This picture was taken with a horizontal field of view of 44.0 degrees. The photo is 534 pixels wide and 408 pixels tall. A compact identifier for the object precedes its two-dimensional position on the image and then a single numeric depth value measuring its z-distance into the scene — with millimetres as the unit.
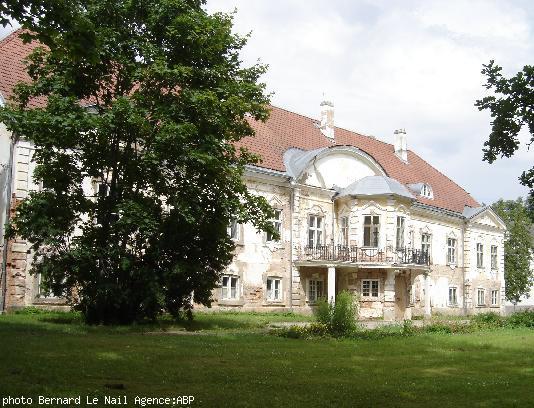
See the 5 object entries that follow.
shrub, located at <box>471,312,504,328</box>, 22262
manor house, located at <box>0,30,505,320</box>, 29031
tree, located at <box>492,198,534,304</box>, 51219
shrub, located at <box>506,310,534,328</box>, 22641
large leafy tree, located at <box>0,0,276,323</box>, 16750
